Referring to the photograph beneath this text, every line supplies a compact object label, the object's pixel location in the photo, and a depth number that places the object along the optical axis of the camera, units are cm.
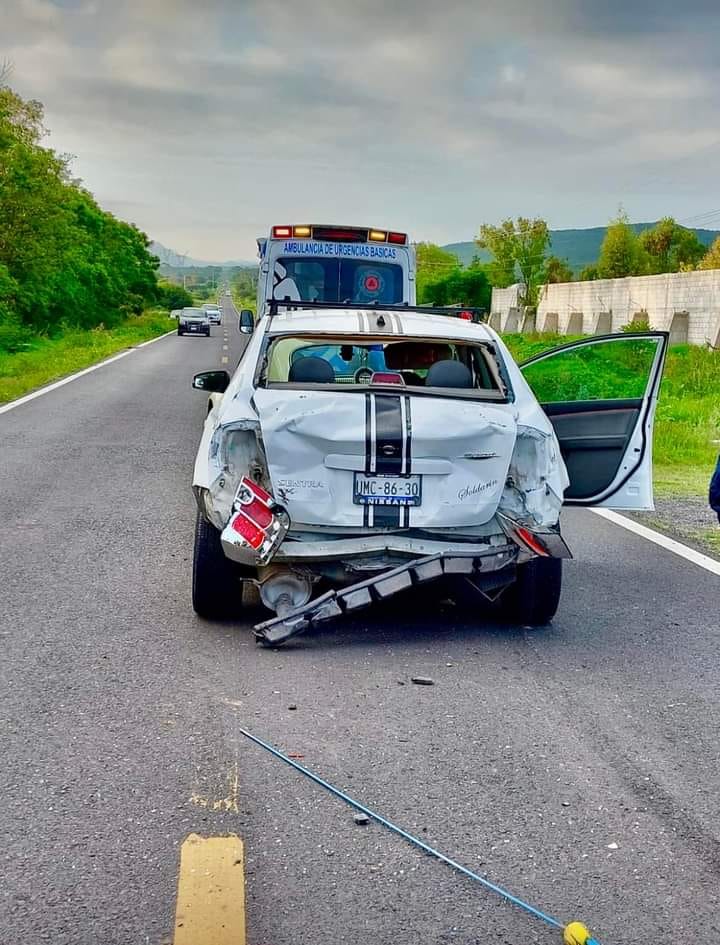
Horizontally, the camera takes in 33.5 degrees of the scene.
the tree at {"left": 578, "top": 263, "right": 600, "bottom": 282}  10565
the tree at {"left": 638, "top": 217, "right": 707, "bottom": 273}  11056
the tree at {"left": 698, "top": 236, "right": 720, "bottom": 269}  8270
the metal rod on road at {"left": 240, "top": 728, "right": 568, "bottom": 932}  330
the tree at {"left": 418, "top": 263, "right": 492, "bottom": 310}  9888
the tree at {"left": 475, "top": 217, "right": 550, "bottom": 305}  10656
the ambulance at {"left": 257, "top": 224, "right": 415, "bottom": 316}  1642
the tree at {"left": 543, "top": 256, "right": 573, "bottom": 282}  10704
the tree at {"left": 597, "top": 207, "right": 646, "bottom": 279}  9588
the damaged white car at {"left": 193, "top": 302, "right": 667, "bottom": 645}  591
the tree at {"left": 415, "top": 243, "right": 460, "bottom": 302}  10539
